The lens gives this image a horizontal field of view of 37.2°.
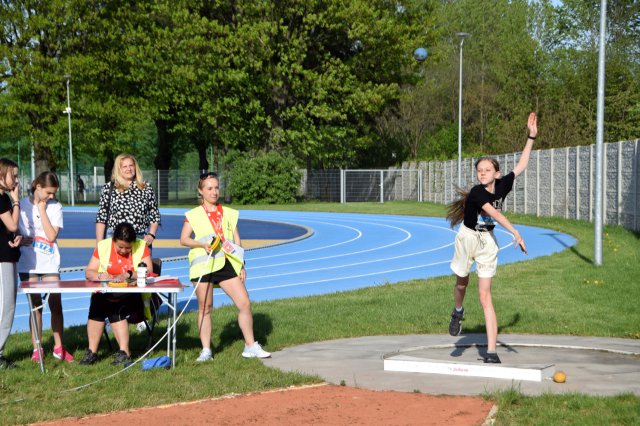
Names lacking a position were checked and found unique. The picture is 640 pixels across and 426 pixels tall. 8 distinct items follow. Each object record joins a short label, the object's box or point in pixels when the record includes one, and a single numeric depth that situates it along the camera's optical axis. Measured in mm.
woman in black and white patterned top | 10070
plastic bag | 8648
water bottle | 8656
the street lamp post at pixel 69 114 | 51531
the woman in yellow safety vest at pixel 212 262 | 9109
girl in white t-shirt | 9406
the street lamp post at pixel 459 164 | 41541
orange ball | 7688
